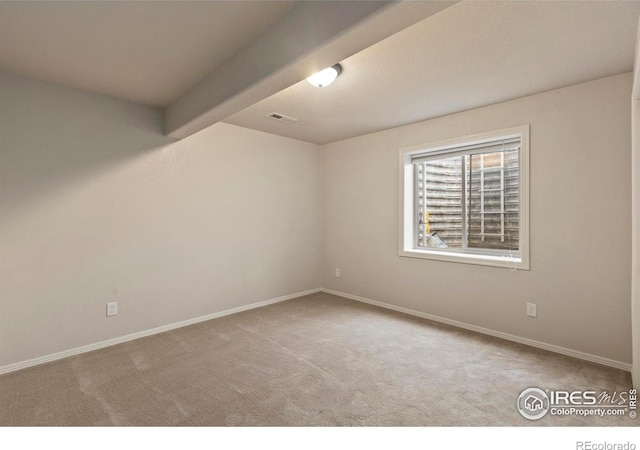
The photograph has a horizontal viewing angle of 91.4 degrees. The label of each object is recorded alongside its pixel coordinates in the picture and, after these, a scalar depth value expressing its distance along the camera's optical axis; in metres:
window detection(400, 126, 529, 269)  3.16
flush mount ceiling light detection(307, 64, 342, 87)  2.37
